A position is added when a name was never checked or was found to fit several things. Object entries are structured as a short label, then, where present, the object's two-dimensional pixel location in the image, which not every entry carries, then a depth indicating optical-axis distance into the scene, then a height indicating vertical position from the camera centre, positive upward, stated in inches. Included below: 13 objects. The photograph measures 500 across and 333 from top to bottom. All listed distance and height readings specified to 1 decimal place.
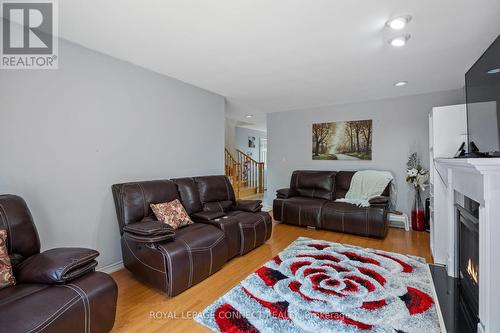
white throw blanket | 160.9 -13.4
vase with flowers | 152.2 -15.3
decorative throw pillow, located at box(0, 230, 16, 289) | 58.0 -24.4
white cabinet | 102.7 +8.0
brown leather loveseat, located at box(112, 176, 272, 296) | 84.1 -26.6
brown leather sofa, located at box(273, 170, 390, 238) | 144.0 -26.7
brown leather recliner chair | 49.5 -28.2
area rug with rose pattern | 68.8 -44.4
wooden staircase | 297.6 -8.9
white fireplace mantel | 54.2 -16.6
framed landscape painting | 182.2 +20.9
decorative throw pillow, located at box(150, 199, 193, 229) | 104.0 -20.4
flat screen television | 59.4 +16.4
